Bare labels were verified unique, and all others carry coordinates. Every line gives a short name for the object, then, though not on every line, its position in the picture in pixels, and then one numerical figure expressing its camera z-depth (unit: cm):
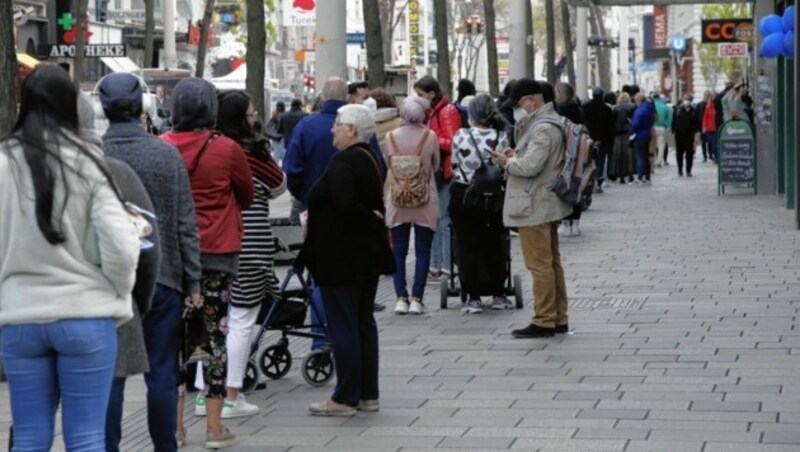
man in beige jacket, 1249
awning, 5306
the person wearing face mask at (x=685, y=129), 3703
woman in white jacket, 583
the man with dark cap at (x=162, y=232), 754
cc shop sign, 3800
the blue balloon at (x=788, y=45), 2304
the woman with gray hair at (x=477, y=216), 1421
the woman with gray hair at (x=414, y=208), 1429
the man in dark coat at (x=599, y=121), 2945
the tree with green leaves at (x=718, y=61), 7369
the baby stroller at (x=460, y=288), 1452
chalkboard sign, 2969
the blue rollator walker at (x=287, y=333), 1061
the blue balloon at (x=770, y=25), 2467
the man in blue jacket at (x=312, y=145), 1208
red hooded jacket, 870
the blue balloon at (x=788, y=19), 2313
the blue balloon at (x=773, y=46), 2383
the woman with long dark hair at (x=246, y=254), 959
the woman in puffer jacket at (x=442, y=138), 1609
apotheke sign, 4332
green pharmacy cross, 4599
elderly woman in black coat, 952
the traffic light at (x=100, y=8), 6272
